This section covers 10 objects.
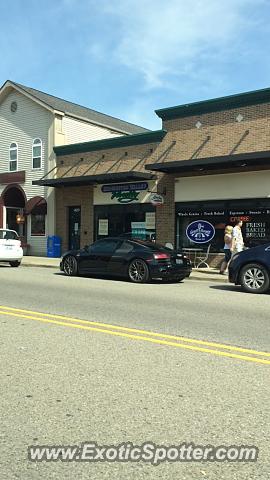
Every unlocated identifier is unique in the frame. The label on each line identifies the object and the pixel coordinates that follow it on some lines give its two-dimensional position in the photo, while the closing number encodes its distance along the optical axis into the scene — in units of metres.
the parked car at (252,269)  12.08
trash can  24.66
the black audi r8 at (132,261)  14.14
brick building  18.11
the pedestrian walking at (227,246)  16.45
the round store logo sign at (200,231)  19.38
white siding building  25.75
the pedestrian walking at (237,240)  16.42
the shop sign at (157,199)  20.58
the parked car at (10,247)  19.20
